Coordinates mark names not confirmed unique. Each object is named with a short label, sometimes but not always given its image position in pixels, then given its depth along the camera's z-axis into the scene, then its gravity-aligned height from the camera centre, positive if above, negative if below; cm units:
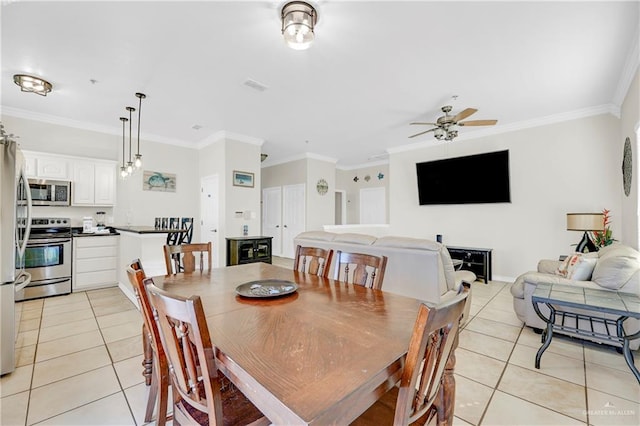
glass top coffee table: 189 -64
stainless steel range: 376 -59
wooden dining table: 71 -46
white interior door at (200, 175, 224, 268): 537 +9
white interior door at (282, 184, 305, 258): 723 +11
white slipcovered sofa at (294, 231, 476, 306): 254 -47
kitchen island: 352 -41
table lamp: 361 -10
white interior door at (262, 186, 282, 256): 782 +7
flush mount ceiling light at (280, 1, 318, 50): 209 +151
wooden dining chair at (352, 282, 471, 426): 77 -50
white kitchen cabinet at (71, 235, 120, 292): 417 -70
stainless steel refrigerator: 203 -19
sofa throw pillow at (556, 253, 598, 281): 262 -50
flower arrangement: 361 -25
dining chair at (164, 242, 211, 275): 219 -31
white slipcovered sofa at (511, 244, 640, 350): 228 -58
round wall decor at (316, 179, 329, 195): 732 +87
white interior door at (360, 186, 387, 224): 828 +39
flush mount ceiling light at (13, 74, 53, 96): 317 +163
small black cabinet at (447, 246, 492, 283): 482 -77
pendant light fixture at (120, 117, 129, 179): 403 +138
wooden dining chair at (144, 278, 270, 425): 81 -53
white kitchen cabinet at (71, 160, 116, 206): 446 +59
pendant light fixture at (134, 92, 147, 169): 367 +167
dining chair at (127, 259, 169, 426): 123 -72
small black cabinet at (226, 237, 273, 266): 497 -60
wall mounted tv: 500 +77
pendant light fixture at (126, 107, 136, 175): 402 +83
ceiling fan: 396 +141
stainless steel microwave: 409 +41
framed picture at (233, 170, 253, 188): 534 +80
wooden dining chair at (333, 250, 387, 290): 180 -34
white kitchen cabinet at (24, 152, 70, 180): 408 +81
